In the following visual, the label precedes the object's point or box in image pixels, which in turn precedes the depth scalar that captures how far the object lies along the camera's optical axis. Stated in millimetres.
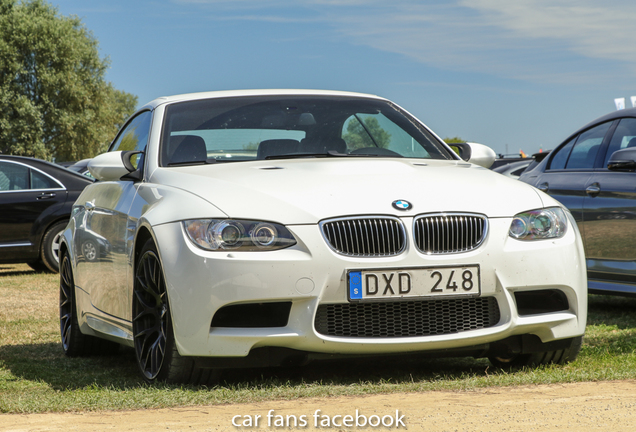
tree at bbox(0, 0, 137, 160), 49375
